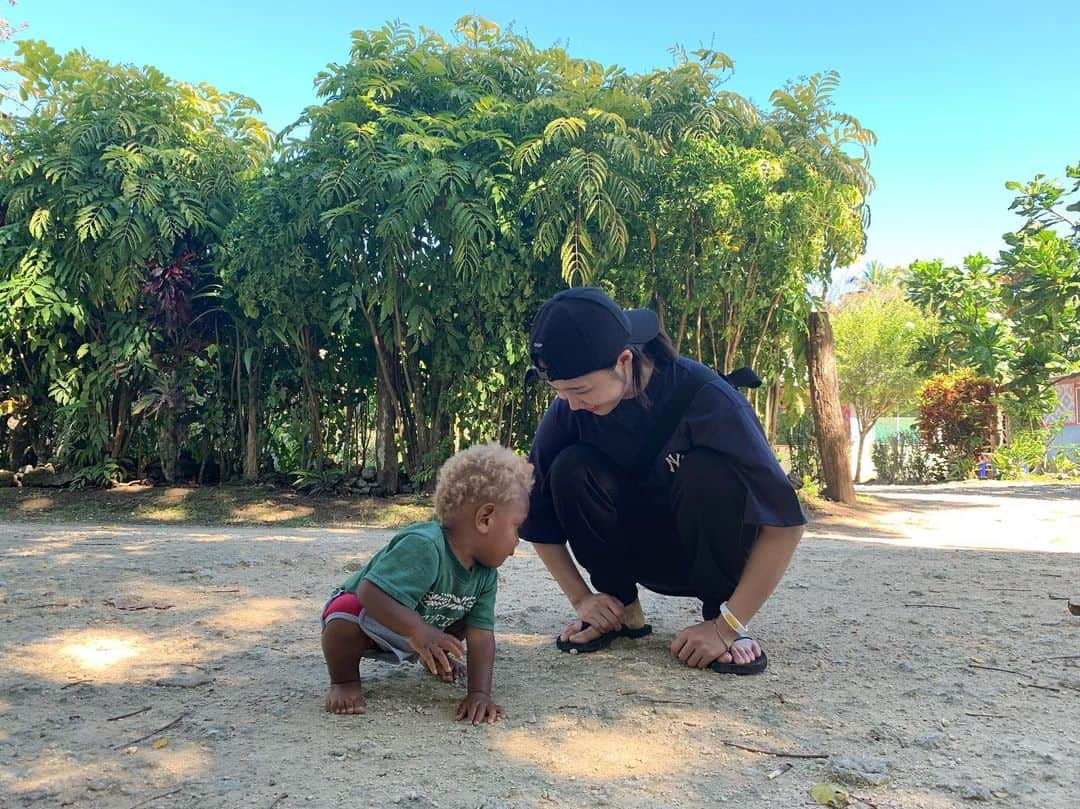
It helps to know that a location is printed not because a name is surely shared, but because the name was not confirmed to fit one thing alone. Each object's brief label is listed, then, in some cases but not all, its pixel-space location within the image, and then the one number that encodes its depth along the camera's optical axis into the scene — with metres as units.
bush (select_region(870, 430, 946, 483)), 16.66
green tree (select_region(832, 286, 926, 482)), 22.39
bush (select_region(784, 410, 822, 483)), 11.67
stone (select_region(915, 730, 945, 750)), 2.11
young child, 2.25
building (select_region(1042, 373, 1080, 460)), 16.03
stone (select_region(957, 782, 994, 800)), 1.82
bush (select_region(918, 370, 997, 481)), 16.02
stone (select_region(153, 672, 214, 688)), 2.58
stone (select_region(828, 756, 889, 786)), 1.90
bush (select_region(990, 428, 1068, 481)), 15.34
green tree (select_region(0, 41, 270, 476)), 8.66
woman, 2.54
